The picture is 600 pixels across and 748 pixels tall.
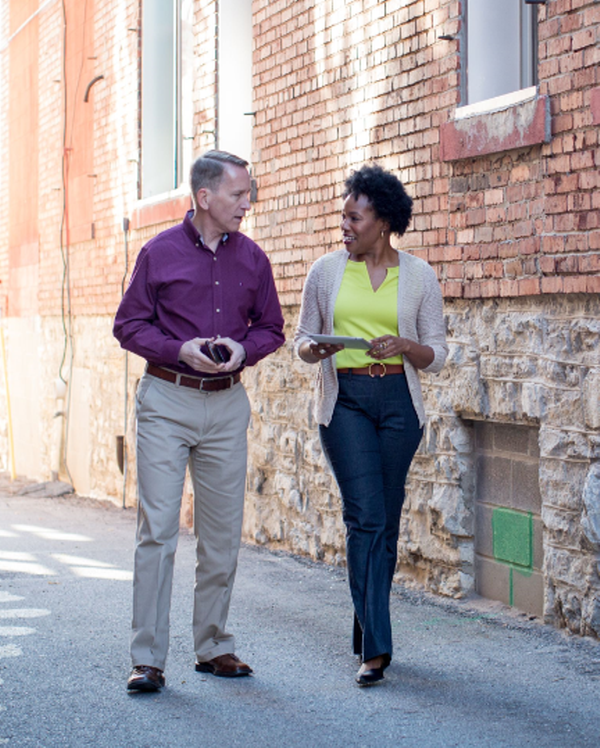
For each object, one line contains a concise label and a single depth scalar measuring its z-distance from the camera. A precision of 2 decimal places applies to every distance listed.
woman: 4.84
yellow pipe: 16.91
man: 4.68
